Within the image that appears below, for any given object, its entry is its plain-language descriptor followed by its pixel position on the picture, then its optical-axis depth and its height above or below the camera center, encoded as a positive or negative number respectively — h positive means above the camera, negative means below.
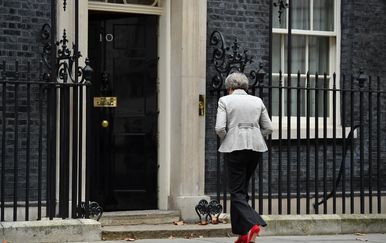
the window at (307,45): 12.23 +0.79
